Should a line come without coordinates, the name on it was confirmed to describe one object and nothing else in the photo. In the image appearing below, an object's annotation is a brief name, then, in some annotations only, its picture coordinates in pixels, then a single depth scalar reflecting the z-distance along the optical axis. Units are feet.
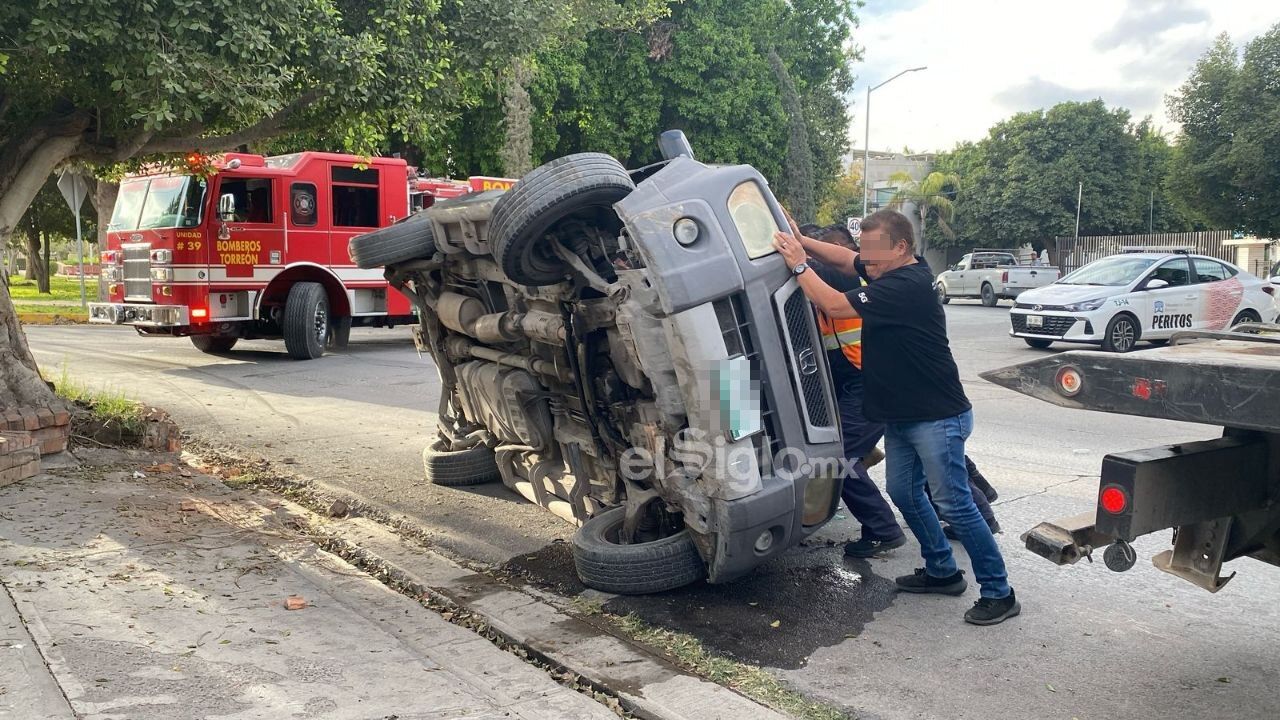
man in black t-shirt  13.65
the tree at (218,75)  21.97
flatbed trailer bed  8.43
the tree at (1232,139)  86.53
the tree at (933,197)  153.99
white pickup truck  99.76
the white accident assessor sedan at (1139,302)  47.16
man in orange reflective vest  16.71
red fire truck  44.55
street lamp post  126.87
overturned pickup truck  12.87
